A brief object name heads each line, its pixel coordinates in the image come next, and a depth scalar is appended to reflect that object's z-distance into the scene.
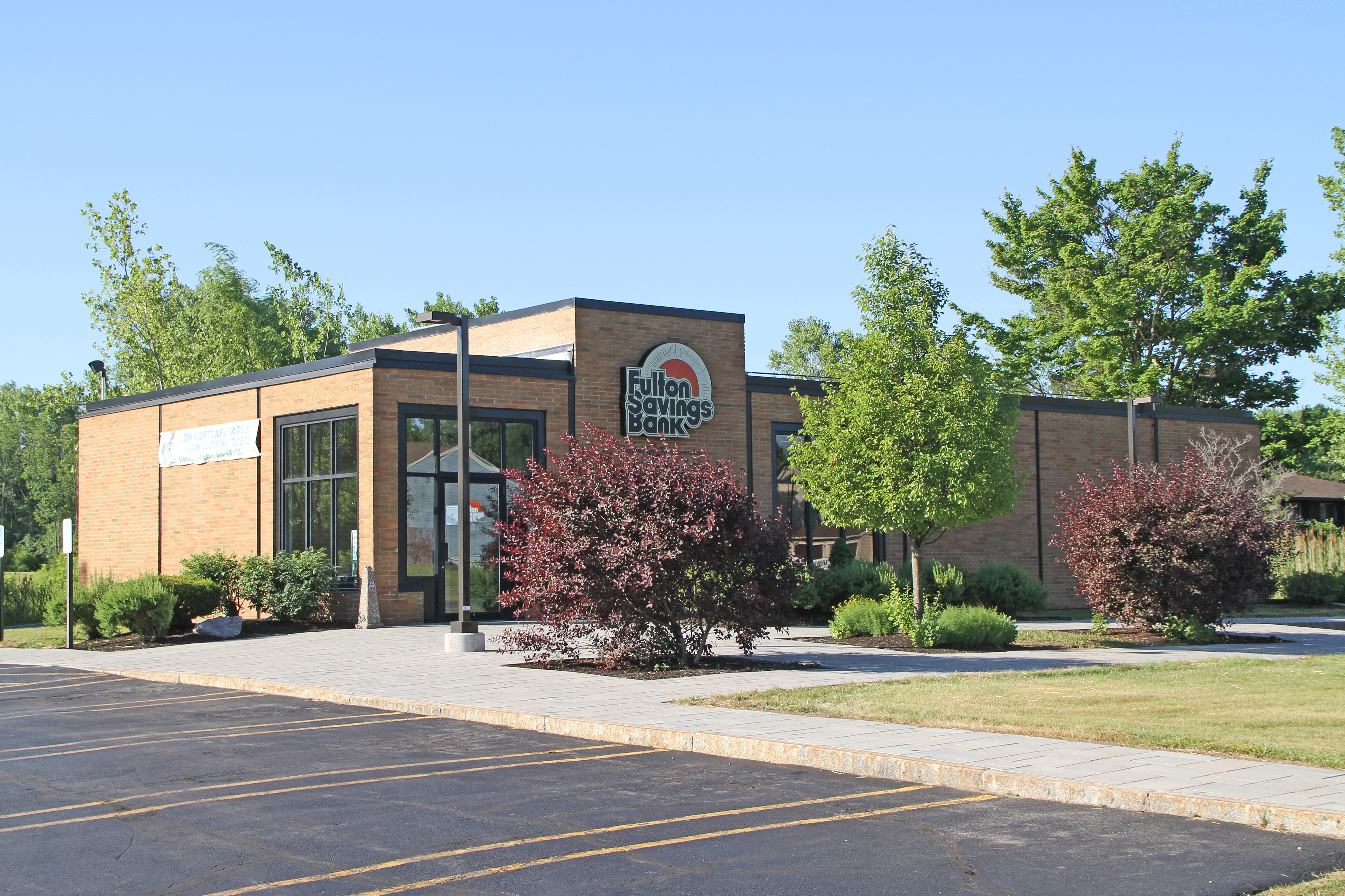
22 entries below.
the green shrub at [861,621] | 21.59
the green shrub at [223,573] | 25.22
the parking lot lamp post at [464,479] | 19.44
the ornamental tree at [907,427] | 20.81
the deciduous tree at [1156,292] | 45.59
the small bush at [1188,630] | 21.00
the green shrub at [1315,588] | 33.59
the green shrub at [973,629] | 19.88
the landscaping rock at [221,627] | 22.91
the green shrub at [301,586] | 24.19
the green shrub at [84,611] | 23.61
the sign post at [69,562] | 22.56
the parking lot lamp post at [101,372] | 34.78
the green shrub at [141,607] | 22.45
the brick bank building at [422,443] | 24.81
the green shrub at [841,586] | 25.83
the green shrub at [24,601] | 36.03
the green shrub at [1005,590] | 26.89
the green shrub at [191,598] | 23.39
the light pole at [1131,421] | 28.20
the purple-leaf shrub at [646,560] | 15.80
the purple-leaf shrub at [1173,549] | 20.70
